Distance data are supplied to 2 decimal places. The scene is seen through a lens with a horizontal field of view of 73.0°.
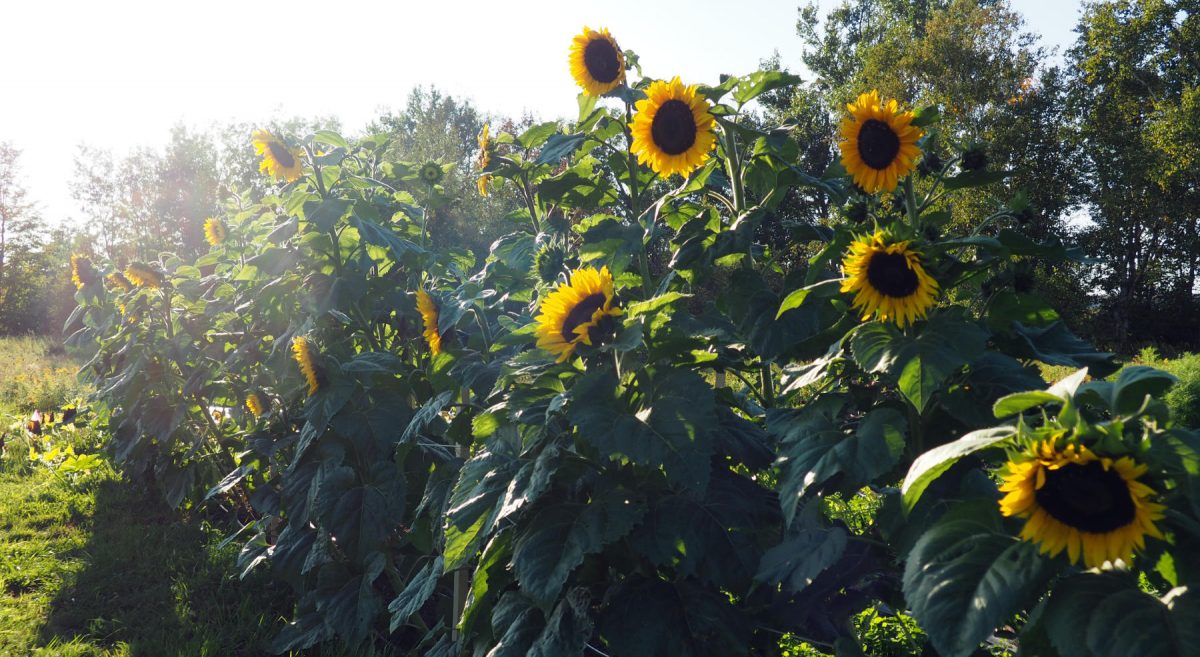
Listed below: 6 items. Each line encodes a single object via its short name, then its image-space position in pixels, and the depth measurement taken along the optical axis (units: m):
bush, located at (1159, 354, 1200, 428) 6.34
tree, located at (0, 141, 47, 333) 24.70
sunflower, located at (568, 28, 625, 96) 2.18
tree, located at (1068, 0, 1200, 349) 17.91
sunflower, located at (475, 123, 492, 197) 2.58
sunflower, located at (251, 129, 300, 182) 2.99
